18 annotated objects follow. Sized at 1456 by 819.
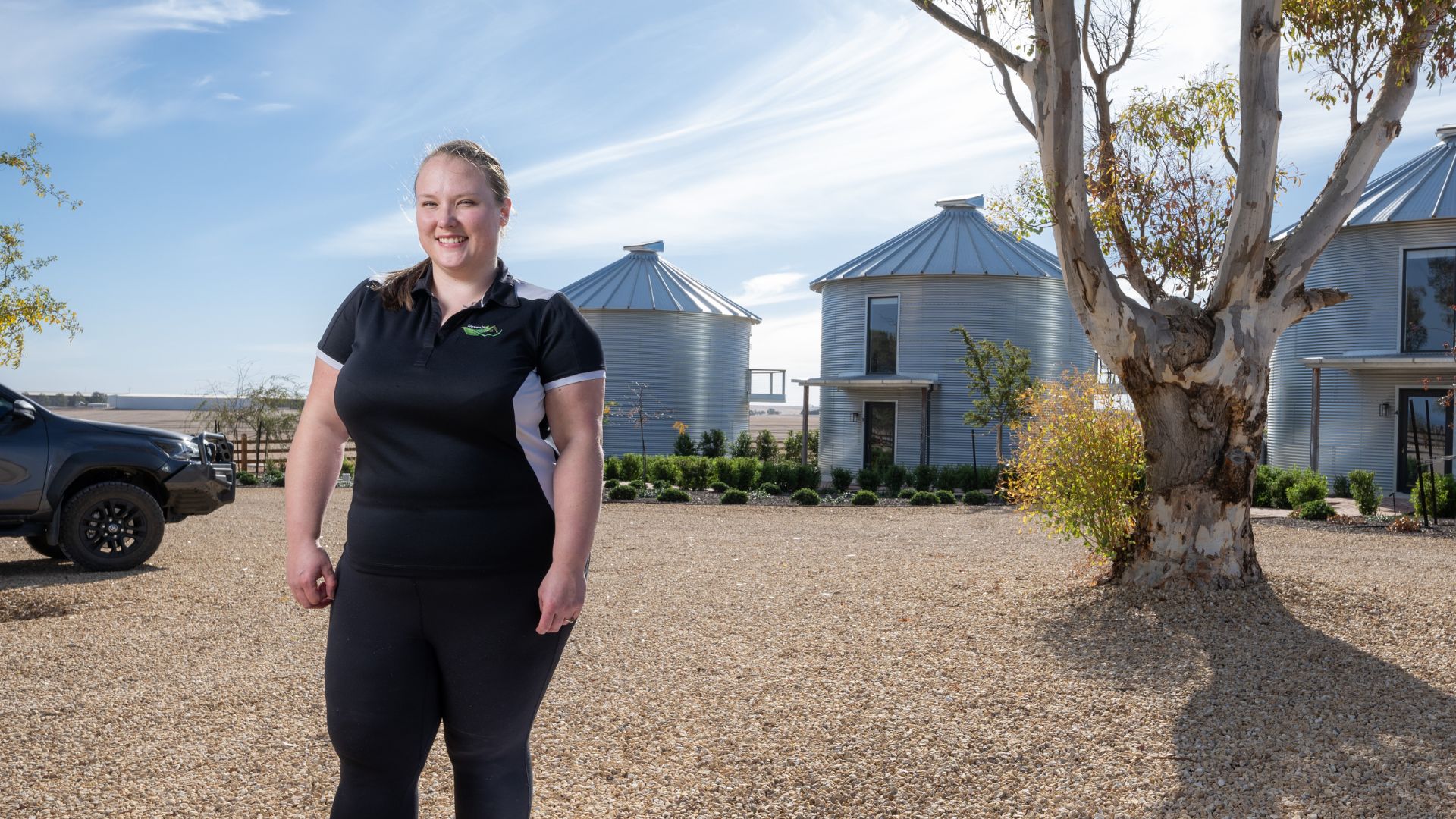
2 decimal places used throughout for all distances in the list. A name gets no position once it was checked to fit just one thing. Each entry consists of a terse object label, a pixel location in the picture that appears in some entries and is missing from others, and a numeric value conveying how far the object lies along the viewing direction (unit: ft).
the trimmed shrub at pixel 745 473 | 69.62
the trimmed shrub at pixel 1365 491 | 51.72
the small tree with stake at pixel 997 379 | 71.56
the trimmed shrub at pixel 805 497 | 59.11
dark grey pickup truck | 29.48
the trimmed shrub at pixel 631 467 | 77.46
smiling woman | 7.79
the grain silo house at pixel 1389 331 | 61.77
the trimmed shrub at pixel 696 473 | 70.79
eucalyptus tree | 22.91
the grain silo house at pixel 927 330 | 81.41
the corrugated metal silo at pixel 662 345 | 96.89
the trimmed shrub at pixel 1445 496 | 50.14
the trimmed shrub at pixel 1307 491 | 53.52
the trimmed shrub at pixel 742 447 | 96.19
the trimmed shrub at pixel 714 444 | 96.22
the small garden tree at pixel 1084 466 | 24.99
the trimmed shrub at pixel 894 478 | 70.08
